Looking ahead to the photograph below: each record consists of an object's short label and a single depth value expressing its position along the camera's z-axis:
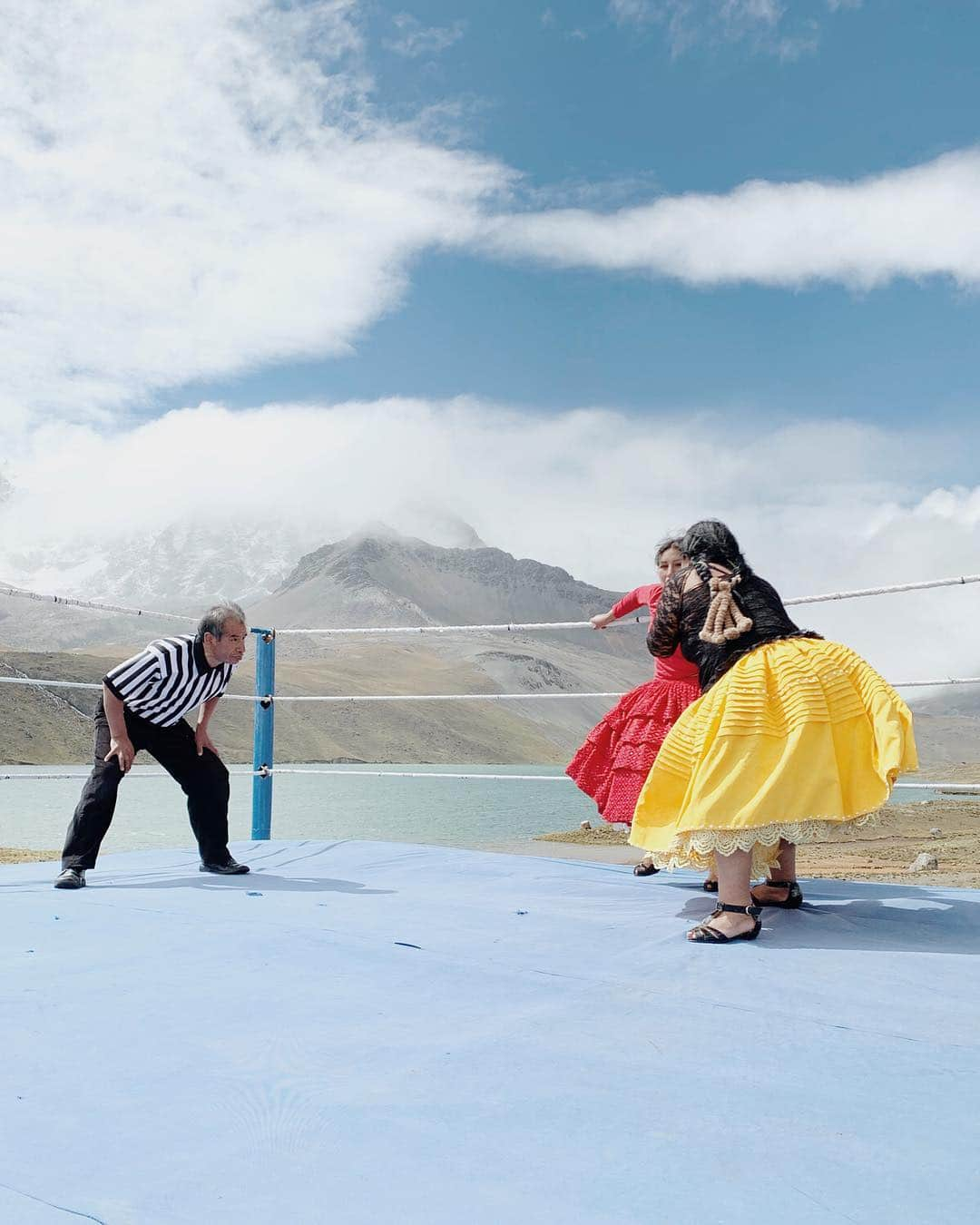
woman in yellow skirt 2.43
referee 3.44
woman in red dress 3.27
